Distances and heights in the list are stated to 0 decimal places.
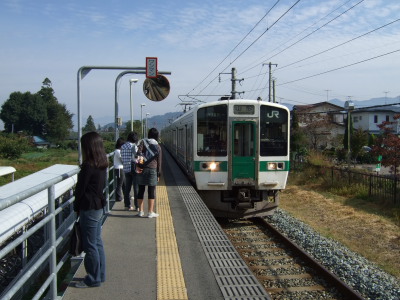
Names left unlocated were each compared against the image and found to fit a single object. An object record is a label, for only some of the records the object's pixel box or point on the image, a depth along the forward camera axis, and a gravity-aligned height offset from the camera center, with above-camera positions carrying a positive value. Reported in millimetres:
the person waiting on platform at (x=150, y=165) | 6707 -296
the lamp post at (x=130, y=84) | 22969 +3769
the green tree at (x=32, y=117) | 73062 +5636
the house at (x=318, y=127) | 35281 +1710
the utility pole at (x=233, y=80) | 23438 +3888
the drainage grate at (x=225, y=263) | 4004 -1377
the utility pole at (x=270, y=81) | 30031 +5116
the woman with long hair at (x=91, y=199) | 3842 -490
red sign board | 9719 +1933
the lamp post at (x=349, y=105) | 22644 +2497
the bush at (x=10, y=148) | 32406 -25
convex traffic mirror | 10430 +1538
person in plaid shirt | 7488 -224
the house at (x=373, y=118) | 55688 +3943
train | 9602 -167
